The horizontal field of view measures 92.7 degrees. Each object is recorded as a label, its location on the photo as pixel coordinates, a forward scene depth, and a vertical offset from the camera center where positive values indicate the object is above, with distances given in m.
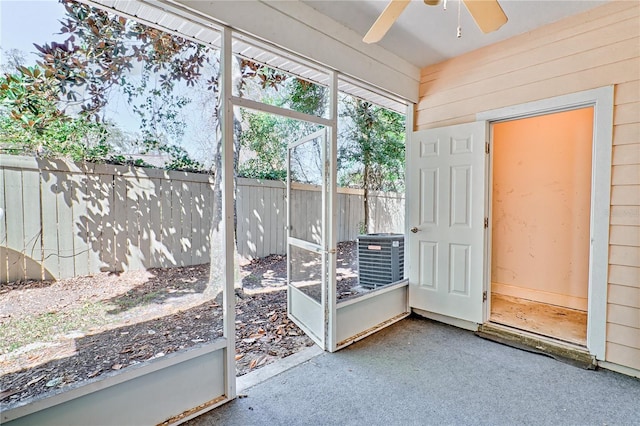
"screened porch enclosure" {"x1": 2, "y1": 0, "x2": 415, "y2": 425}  1.61 -0.70
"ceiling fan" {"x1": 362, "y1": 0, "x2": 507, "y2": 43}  1.56 +1.01
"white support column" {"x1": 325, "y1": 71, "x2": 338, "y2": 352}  2.64 -0.09
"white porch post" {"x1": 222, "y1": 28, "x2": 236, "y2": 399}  1.96 -0.08
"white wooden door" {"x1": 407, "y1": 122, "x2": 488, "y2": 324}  2.96 -0.18
